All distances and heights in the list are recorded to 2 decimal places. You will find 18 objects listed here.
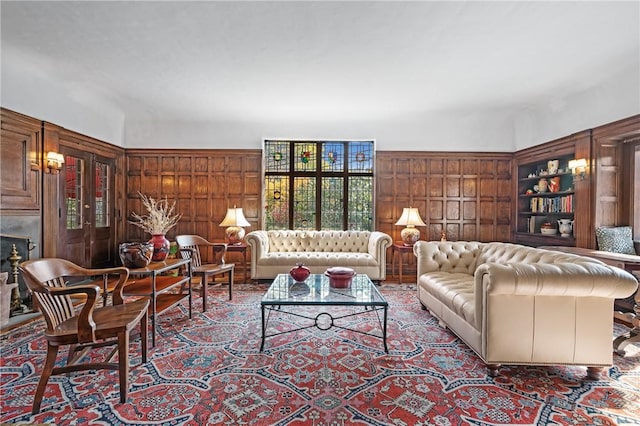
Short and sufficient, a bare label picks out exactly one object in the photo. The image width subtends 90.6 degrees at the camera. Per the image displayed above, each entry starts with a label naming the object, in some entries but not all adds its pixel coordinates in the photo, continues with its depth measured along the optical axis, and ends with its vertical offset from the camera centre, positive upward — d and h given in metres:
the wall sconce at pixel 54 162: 4.25 +0.67
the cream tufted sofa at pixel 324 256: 5.02 -0.72
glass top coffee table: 2.67 -0.76
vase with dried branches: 3.15 -0.30
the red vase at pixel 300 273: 3.31 -0.64
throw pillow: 4.05 -0.35
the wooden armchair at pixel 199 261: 3.73 -0.68
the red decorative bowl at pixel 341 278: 3.15 -0.66
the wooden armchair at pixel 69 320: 1.91 -0.72
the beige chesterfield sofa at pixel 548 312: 2.18 -0.71
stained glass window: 6.13 +0.53
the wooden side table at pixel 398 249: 5.32 -0.66
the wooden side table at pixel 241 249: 5.25 -0.63
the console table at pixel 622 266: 2.65 -0.57
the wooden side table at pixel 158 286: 2.74 -0.72
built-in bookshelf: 4.99 +0.21
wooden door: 4.73 +0.03
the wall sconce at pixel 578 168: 4.46 +0.64
